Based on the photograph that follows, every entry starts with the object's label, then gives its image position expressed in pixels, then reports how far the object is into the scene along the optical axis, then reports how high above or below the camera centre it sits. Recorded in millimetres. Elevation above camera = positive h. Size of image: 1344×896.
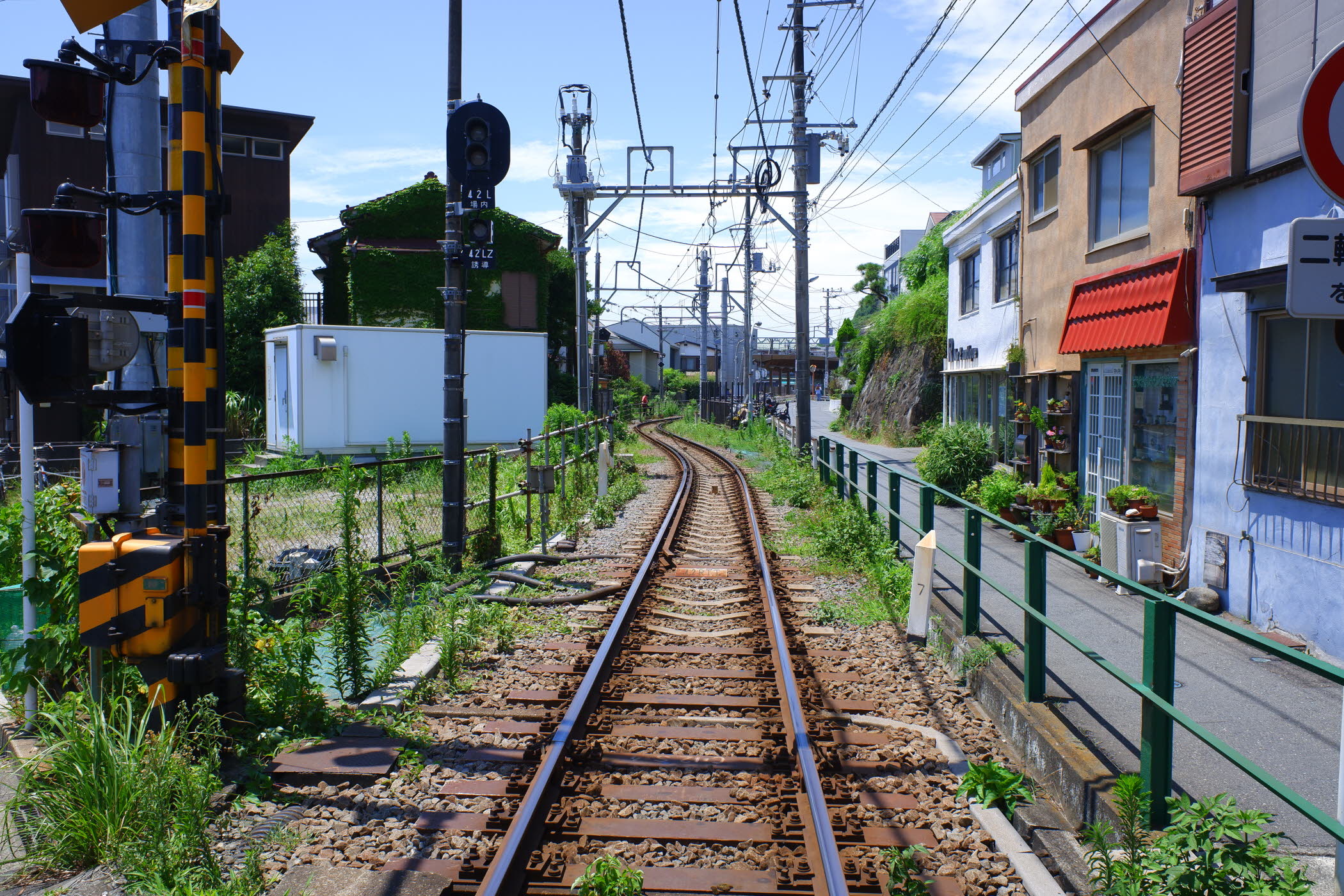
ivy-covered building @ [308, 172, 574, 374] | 33375 +4867
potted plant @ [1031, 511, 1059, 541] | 11395 -1430
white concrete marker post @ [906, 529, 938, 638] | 7273 -1440
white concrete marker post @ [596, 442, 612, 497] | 16344 -1091
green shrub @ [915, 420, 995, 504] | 15703 -877
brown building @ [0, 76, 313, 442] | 24594 +7763
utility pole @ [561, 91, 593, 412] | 21594 +4379
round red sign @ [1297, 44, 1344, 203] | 3000 +907
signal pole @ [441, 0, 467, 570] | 9609 +475
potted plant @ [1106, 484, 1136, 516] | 9711 -924
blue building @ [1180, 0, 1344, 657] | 7383 +472
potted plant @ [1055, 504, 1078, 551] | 11359 -1450
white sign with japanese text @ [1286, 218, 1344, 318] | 2996 +457
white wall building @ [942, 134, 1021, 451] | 16391 +1975
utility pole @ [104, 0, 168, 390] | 5488 +1324
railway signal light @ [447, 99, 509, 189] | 9227 +2562
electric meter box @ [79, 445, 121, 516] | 5125 -431
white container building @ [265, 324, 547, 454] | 22484 +406
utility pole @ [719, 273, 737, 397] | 45531 +3259
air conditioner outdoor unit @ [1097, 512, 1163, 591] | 9297 -1403
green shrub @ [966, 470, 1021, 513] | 12445 -1109
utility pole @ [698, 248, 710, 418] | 43719 +4943
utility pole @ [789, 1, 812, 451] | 19219 +3511
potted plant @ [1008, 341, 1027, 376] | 14750 +788
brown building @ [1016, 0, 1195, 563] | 9695 +1849
